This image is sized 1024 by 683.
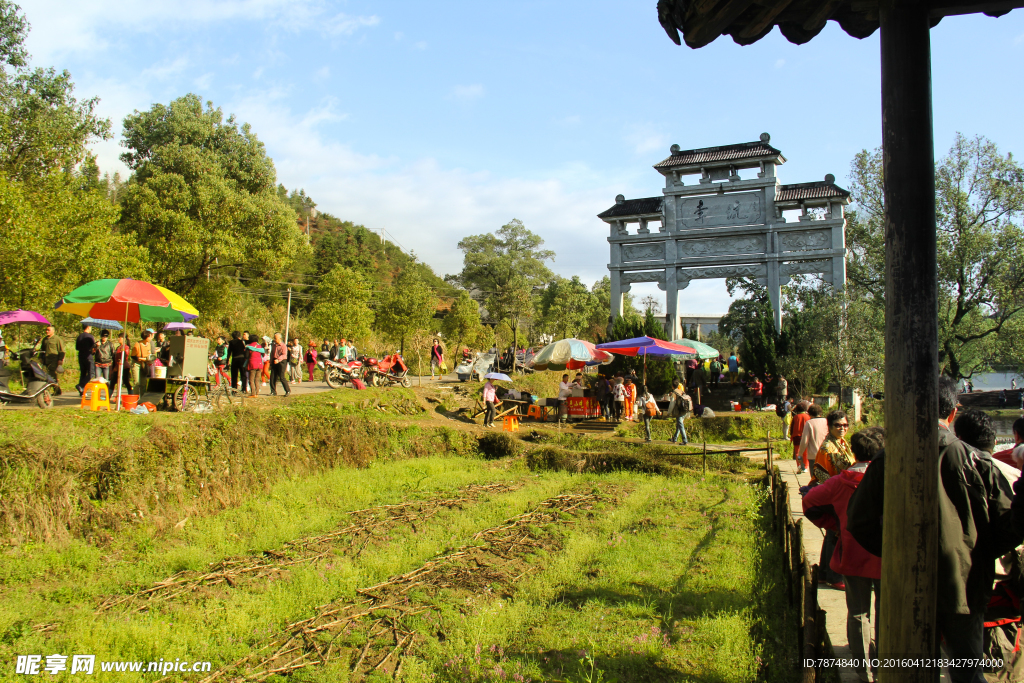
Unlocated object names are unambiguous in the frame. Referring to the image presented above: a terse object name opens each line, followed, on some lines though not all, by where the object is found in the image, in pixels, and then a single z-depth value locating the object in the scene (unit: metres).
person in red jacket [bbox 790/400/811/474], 11.35
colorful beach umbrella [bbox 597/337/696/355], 18.75
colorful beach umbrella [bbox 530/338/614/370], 18.86
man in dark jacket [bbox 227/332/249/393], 15.02
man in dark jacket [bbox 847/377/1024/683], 2.98
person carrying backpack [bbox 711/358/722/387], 25.45
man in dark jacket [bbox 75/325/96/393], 12.00
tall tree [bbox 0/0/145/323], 13.30
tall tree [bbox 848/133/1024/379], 22.45
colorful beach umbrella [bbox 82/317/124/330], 15.33
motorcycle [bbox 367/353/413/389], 19.55
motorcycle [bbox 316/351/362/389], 19.12
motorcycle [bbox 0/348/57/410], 10.40
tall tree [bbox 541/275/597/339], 40.91
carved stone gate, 23.45
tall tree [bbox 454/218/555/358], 47.62
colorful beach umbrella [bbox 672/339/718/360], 21.05
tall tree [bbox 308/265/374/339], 30.05
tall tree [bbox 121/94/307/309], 21.58
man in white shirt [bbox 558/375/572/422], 19.45
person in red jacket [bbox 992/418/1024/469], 4.71
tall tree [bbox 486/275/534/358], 36.94
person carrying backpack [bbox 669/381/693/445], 15.73
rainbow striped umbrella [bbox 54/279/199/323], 10.51
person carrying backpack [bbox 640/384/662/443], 16.14
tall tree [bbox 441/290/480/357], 30.53
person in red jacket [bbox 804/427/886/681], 3.91
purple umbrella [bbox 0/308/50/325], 13.26
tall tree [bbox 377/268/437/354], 27.58
